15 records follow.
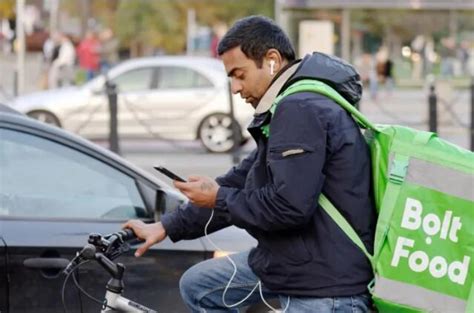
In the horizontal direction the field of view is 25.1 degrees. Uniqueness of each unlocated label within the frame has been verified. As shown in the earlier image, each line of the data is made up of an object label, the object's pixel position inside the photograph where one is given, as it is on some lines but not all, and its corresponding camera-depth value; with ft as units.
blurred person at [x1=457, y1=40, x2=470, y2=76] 106.52
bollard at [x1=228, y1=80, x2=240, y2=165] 50.41
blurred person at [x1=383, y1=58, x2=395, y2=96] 105.91
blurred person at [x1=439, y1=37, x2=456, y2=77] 104.53
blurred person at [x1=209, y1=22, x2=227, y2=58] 165.97
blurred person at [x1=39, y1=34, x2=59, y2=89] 98.02
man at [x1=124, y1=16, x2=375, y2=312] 10.58
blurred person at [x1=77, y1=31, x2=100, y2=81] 99.91
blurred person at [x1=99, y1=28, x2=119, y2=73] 116.06
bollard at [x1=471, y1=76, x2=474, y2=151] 51.27
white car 58.13
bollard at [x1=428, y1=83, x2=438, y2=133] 49.16
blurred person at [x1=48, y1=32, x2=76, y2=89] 96.17
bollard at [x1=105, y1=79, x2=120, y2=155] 48.44
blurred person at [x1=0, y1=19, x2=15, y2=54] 136.03
